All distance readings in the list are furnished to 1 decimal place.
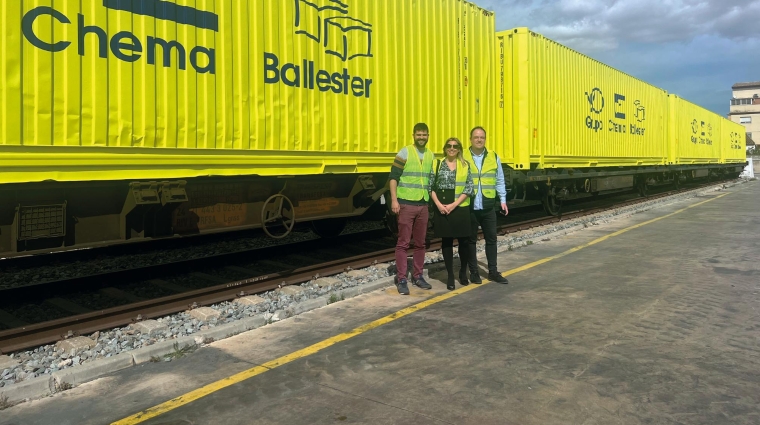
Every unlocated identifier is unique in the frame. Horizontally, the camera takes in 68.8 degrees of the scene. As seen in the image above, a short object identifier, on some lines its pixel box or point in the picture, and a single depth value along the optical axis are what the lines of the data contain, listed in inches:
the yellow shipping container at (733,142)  1231.5
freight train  170.4
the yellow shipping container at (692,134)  824.9
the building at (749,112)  3964.1
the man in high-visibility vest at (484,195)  243.8
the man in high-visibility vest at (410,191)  223.8
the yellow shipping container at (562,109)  410.0
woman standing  231.8
